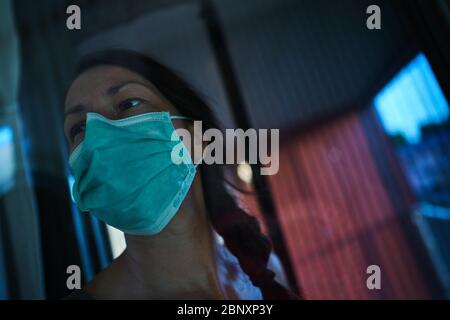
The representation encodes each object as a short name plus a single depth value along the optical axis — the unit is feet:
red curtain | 2.79
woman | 2.45
